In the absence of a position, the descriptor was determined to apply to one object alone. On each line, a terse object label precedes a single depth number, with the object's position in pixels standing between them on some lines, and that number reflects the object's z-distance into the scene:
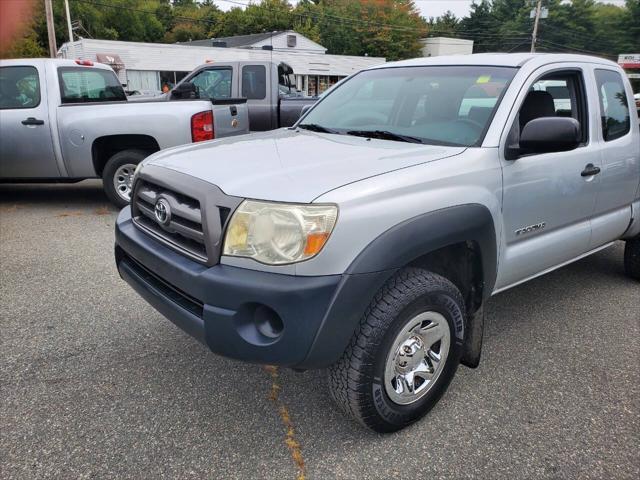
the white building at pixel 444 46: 60.66
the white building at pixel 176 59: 27.64
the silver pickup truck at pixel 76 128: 6.10
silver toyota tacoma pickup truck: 2.01
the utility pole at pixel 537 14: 40.27
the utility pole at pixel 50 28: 21.34
